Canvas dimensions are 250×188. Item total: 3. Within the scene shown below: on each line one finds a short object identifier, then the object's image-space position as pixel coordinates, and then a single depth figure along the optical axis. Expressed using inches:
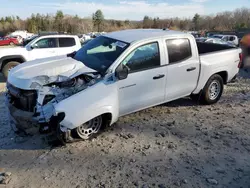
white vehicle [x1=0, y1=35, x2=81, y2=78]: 276.7
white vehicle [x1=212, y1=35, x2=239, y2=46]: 729.3
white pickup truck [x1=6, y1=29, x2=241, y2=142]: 115.2
